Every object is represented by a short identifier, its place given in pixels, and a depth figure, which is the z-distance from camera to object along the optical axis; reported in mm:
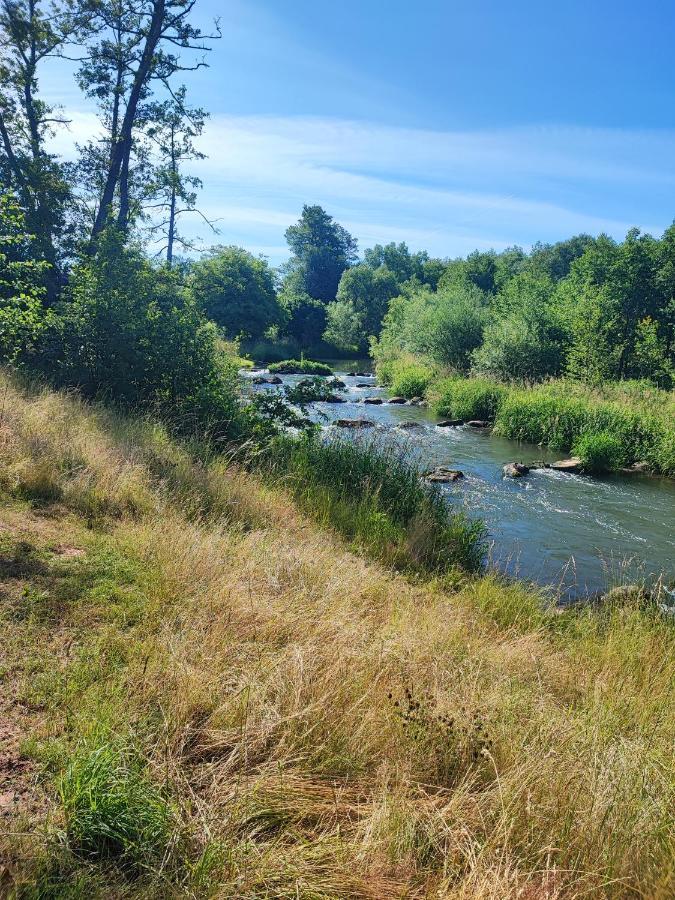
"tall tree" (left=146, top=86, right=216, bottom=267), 20078
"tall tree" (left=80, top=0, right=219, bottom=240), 16469
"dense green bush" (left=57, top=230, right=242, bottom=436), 11836
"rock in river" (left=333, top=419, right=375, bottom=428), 19656
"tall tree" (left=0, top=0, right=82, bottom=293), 16453
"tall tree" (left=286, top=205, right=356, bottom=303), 98562
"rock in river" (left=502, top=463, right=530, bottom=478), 16109
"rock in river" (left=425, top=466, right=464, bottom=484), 14422
